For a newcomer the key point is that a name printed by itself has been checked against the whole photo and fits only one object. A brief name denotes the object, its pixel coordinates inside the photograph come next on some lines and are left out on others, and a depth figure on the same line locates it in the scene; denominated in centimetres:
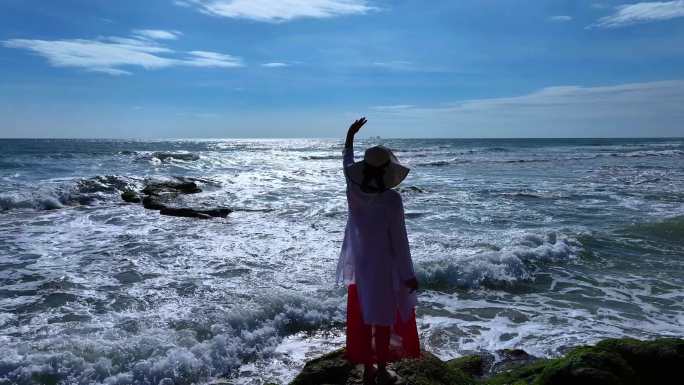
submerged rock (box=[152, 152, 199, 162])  4486
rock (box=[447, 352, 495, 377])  469
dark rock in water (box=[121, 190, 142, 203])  1772
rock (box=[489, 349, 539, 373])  489
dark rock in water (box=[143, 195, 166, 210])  1579
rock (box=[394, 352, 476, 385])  398
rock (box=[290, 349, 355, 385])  406
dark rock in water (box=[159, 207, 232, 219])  1439
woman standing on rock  360
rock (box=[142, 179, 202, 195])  1879
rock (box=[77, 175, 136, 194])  2031
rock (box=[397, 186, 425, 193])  2020
